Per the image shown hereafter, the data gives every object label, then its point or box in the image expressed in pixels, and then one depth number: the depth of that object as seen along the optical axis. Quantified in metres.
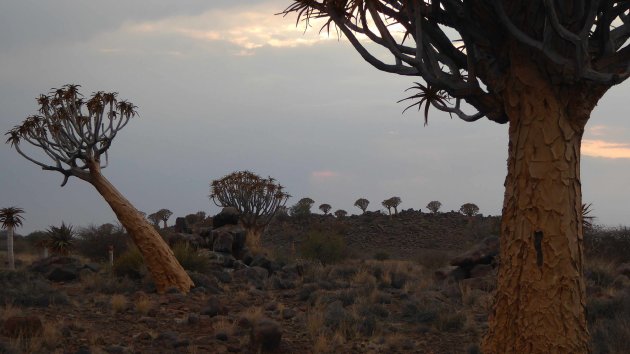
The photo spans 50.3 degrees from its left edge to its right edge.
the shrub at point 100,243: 27.88
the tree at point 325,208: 57.06
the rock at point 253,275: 19.64
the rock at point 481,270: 18.72
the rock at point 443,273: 19.93
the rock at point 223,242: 24.20
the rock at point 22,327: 10.25
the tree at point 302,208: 51.62
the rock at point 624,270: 19.02
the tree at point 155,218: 54.78
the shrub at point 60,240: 25.08
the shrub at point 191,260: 19.36
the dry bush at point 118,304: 13.60
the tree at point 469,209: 51.31
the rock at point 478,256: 19.17
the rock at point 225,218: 26.64
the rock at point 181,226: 29.53
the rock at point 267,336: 10.08
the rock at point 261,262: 22.91
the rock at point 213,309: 13.15
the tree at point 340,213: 52.78
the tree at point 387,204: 52.11
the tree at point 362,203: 56.40
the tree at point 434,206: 54.33
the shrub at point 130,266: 18.59
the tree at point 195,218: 50.46
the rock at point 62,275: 19.27
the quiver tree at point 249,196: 34.22
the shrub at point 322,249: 29.97
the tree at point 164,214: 54.91
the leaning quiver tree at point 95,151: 15.82
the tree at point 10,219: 23.15
